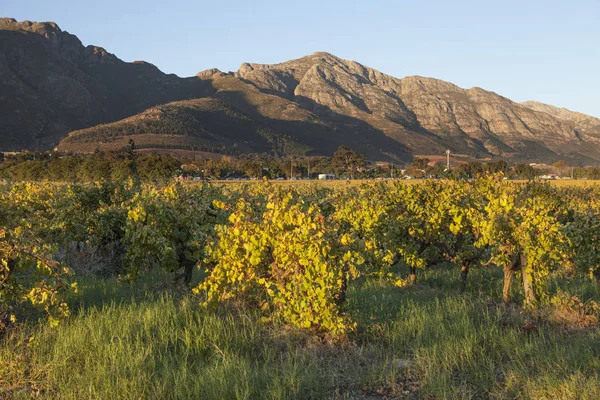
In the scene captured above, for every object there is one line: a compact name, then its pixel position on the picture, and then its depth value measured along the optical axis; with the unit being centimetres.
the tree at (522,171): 12011
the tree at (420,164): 15275
